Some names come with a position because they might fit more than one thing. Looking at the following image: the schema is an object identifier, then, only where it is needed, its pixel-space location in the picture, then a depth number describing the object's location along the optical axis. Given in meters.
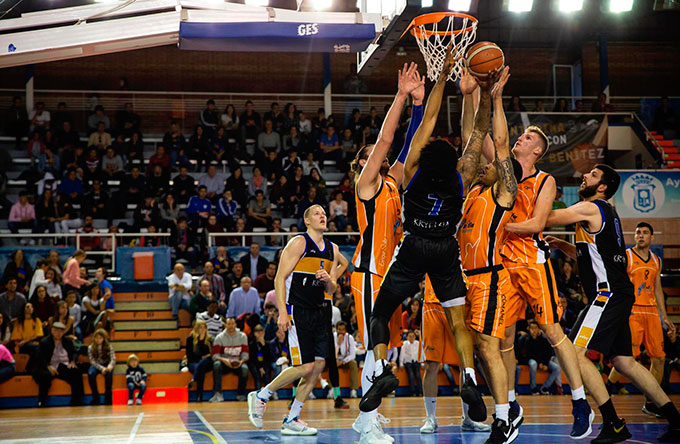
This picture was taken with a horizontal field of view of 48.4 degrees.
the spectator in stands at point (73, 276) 14.99
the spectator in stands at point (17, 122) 20.73
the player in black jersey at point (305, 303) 7.88
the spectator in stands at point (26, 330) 13.67
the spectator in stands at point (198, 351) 13.48
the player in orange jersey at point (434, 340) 7.08
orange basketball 6.51
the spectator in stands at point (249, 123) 21.33
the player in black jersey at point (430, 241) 5.91
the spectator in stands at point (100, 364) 13.25
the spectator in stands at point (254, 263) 16.16
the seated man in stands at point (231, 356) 13.43
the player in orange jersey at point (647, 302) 9.51
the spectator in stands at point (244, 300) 14.61
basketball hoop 8.89
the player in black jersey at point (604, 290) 6.78
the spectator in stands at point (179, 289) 15.60
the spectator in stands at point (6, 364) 12.91
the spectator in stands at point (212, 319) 14.34
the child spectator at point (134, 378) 13.14
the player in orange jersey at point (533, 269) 6.51
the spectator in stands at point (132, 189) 18.66
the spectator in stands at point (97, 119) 21.23
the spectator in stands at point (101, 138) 20.39
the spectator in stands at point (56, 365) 13.12
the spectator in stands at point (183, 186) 18.92
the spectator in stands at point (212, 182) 19.31
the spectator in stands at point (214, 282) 15.28
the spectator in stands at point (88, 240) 17.23
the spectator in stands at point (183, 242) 17.05
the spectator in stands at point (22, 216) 17.34
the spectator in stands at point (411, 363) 13.99
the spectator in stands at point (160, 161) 19.34
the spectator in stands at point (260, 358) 13.69
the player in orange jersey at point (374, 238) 6.18
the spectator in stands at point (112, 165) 19.59
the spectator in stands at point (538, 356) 13.98
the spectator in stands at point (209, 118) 21.48
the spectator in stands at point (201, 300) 14.81
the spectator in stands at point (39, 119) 20.84
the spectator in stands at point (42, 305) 14.20
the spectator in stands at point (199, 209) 17.67
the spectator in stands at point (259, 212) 18.16
